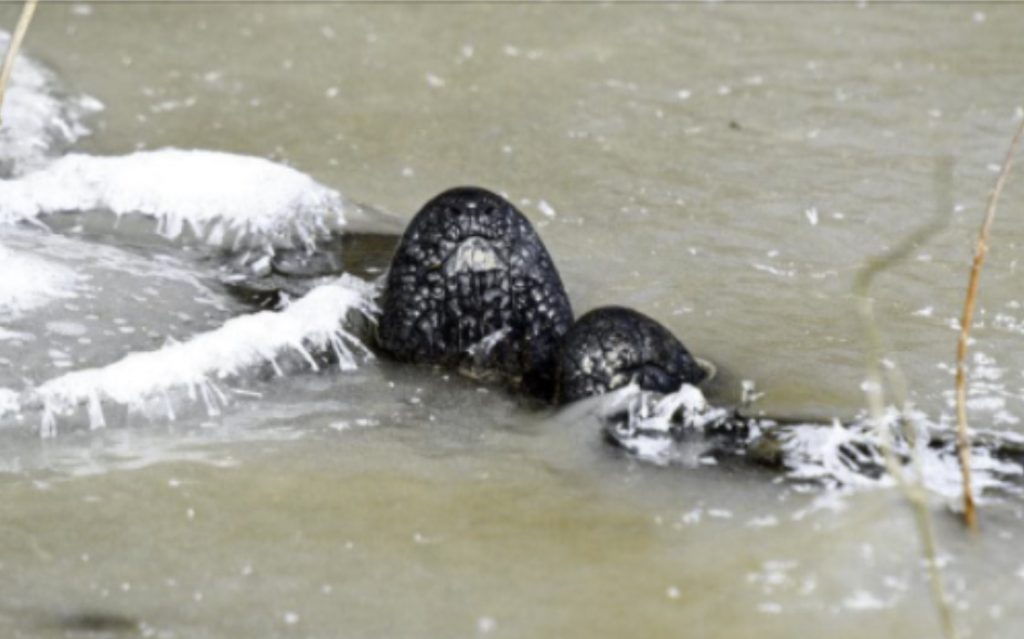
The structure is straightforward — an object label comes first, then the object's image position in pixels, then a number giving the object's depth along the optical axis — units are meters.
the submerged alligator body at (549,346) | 6.62
